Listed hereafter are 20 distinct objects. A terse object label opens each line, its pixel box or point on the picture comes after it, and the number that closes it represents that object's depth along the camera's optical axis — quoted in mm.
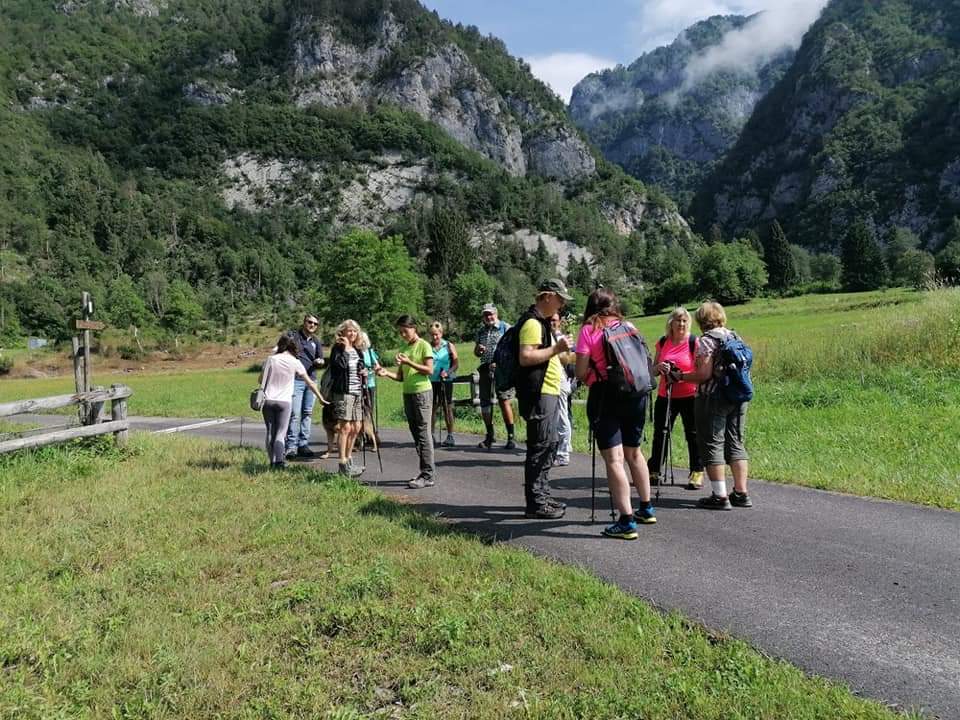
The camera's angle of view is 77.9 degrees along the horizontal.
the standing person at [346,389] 8359
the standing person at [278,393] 8711
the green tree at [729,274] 93000
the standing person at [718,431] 6316
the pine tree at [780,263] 102438
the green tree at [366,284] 53250
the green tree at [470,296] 85375
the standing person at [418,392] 7633
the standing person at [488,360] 10656
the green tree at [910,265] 81644
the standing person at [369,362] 8969
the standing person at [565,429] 8984
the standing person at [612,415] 5285
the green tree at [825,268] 106562
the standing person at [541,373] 5664
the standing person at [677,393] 7268
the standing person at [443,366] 10891
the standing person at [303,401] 10547
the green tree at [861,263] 86125
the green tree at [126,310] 72562
